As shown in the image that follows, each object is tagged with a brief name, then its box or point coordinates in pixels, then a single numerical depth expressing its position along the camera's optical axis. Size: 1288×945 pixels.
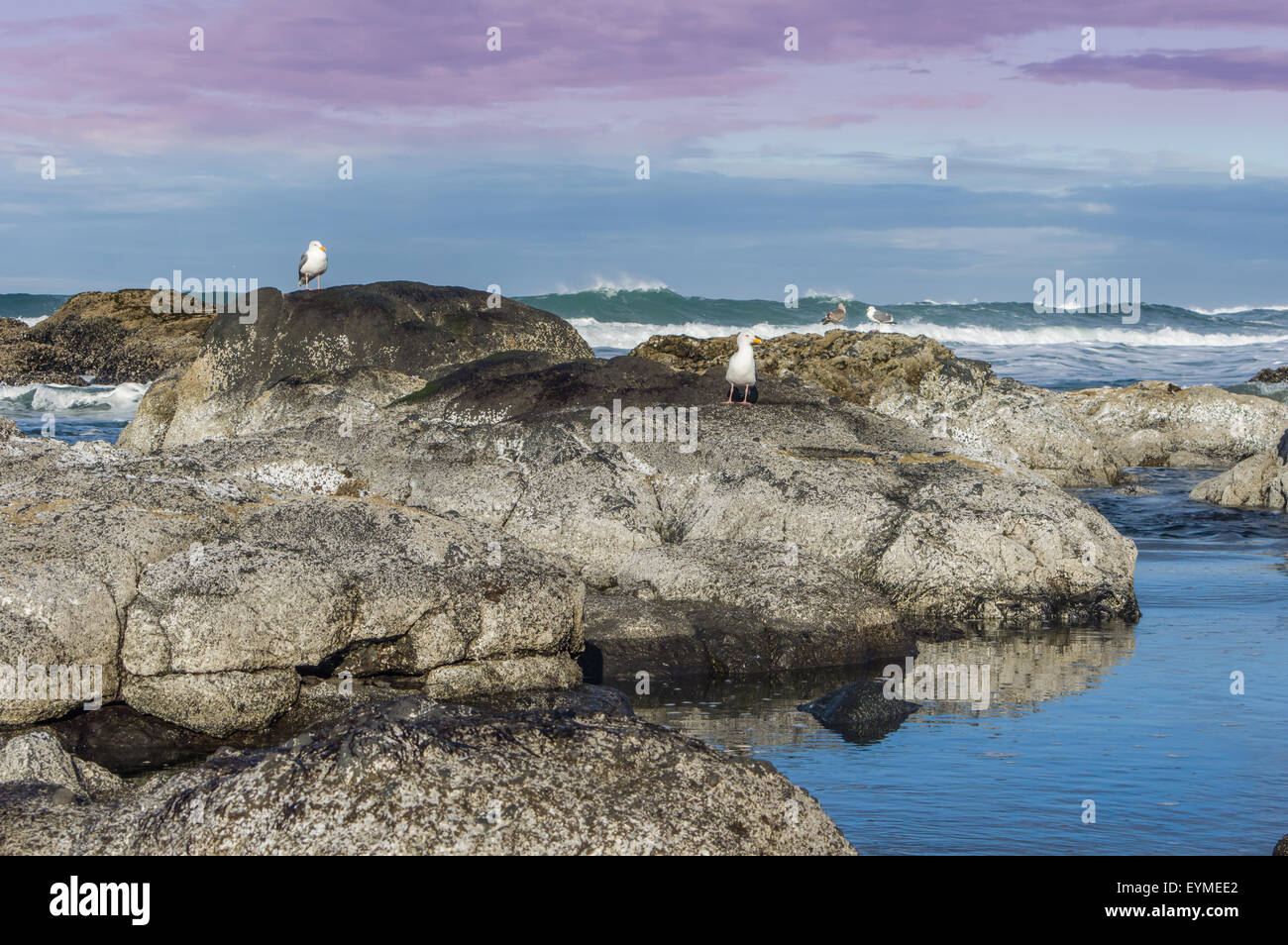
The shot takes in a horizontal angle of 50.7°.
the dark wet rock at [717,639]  10.25
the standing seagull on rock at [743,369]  14.74
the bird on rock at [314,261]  20.73
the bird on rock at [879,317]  32.62
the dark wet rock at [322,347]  17.92
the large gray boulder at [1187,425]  26.94
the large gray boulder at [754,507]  11.97
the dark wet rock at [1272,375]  39.91
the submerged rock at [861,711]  8.86
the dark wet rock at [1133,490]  21.88
